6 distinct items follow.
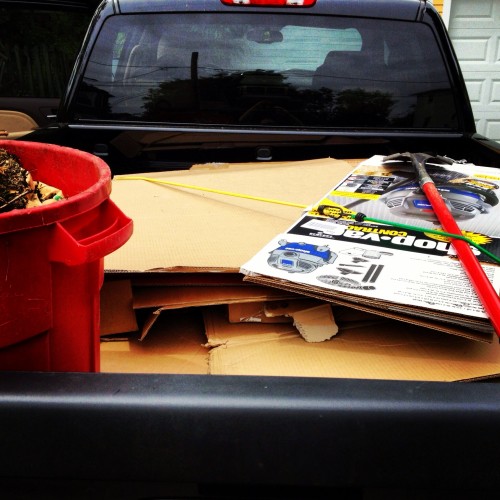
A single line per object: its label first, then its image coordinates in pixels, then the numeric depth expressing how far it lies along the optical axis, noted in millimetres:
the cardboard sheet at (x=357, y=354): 1006
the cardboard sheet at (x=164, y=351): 1083
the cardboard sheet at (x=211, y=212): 1221
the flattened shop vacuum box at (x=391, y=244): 1058
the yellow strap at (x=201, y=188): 1623
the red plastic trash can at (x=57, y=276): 778
